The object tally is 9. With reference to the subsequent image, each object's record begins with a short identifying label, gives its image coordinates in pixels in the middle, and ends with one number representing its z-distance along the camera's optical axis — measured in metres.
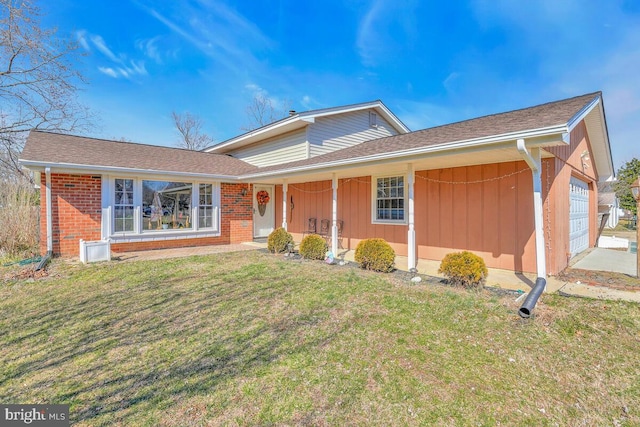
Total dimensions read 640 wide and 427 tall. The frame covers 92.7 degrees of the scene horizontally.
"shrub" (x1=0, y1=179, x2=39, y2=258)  8.52
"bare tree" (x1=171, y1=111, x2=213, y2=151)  31.23
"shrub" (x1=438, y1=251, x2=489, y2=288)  5.17
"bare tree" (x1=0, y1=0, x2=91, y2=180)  8.73
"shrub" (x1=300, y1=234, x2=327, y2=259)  7.91
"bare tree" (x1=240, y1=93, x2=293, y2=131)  27.38
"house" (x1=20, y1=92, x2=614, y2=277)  5.98
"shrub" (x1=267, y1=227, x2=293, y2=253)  8.79
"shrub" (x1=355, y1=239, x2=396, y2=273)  6.39
